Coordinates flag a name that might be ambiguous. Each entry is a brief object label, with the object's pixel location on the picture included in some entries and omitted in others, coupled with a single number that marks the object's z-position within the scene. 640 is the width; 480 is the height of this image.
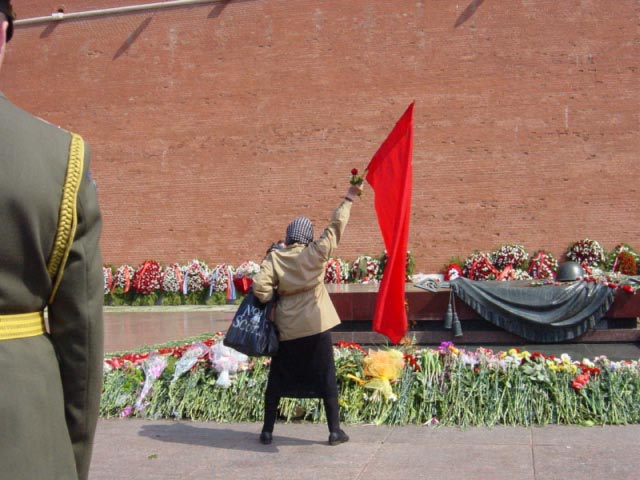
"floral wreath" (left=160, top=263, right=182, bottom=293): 19.78
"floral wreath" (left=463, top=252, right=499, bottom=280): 17.66
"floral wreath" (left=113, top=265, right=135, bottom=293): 20.27
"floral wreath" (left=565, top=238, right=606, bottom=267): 17.58
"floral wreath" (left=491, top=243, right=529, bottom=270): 17.92
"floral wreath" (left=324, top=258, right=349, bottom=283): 18.66
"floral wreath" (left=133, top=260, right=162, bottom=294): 19.94
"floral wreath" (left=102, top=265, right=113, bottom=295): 20.43
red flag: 5.64
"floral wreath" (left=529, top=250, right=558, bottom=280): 17.48
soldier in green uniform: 1.55
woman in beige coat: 5.24
